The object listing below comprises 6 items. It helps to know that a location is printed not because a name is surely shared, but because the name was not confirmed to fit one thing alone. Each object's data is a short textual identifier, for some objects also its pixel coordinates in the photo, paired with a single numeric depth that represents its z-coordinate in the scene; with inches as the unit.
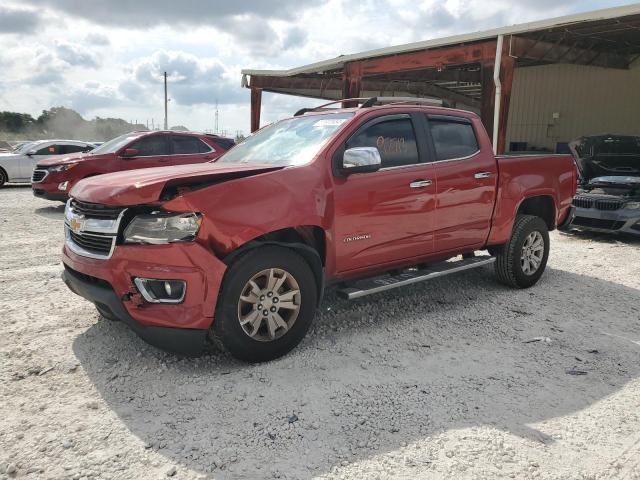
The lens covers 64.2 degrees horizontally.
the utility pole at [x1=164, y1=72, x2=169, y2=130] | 2193.9
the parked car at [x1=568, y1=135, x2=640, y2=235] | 311.1
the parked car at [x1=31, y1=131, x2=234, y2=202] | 388.2
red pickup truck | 125.3
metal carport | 470.6
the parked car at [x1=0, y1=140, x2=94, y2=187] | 575.5
